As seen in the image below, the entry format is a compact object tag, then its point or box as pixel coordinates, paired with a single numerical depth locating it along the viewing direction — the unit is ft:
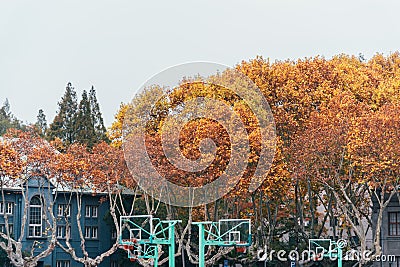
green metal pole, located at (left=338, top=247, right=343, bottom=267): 140.67
